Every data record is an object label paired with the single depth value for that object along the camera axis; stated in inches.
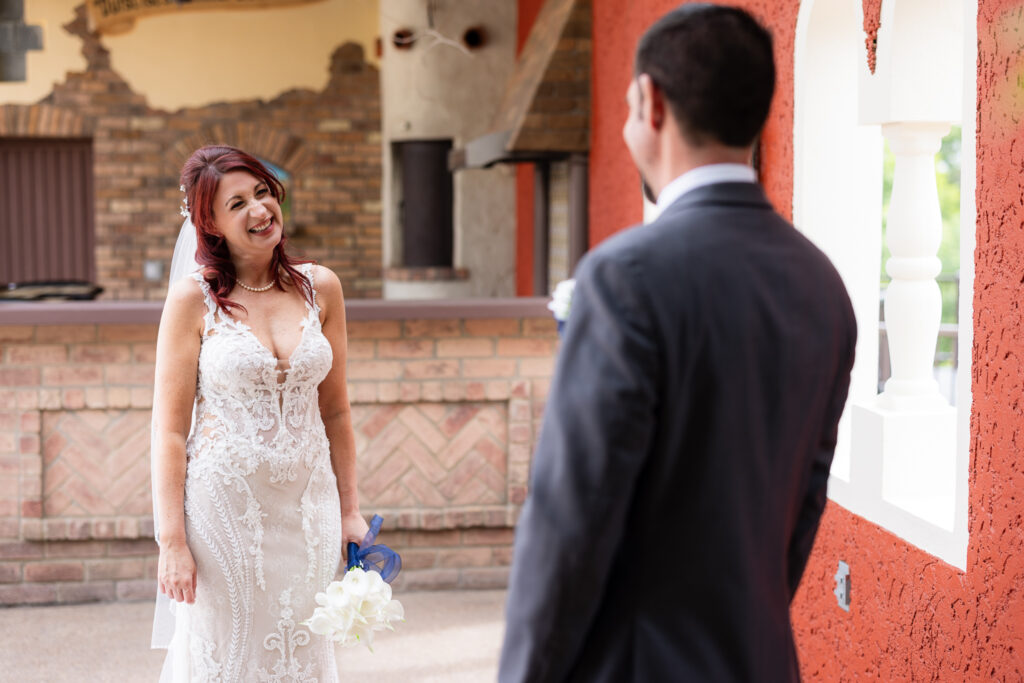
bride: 101.0
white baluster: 111.3
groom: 49.3
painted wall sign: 389.7
